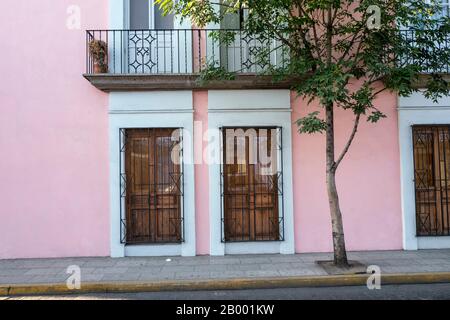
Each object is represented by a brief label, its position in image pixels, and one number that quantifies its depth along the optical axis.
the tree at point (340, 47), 6.86
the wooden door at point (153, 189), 8.65
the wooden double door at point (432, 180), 8.88
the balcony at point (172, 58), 8.41
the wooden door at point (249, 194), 8.71
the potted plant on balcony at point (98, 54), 8.39
